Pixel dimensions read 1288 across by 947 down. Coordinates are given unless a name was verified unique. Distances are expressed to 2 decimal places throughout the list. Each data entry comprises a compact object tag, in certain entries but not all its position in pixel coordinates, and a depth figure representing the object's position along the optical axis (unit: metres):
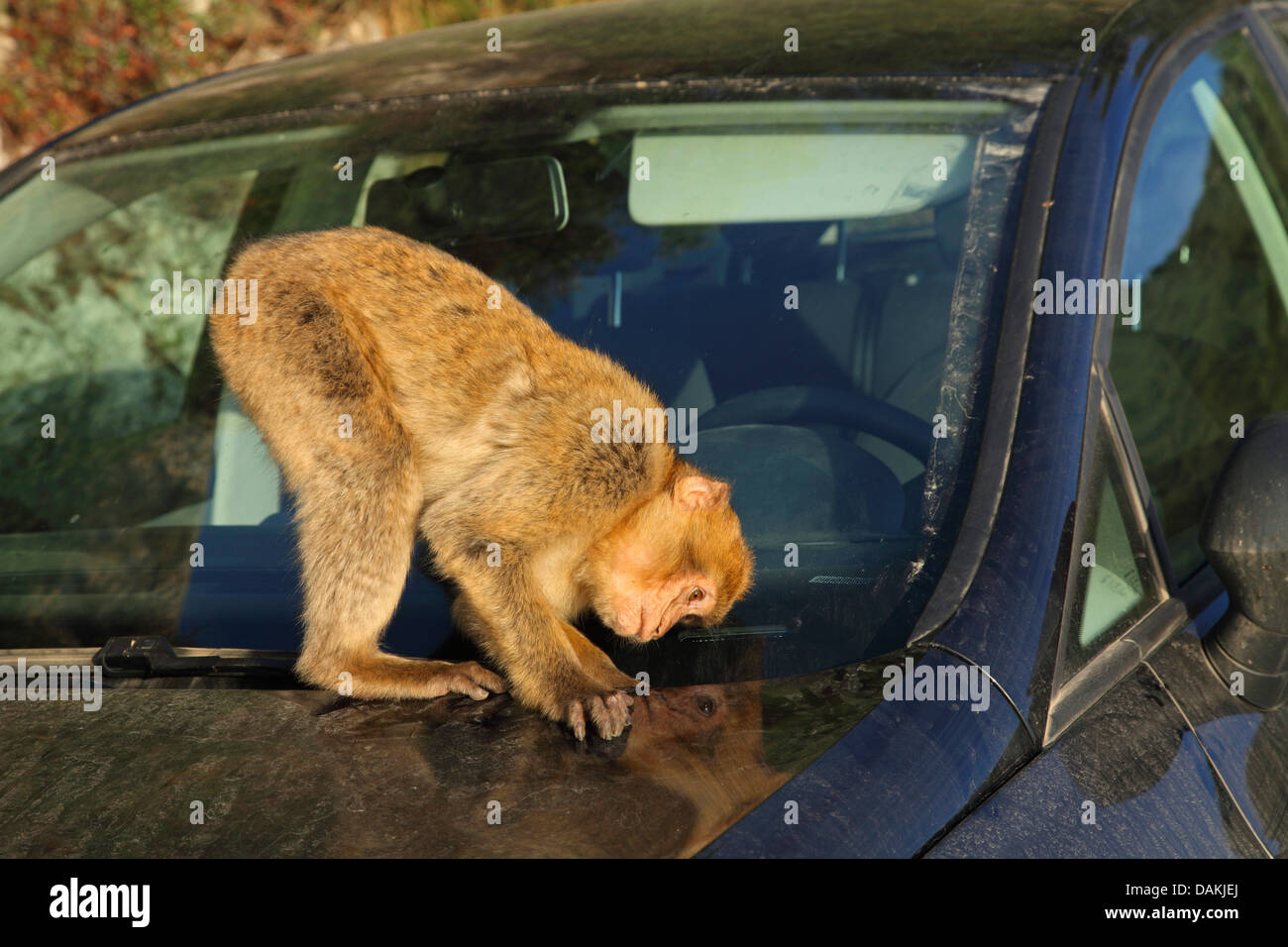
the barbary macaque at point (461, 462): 2.34
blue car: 1.54
